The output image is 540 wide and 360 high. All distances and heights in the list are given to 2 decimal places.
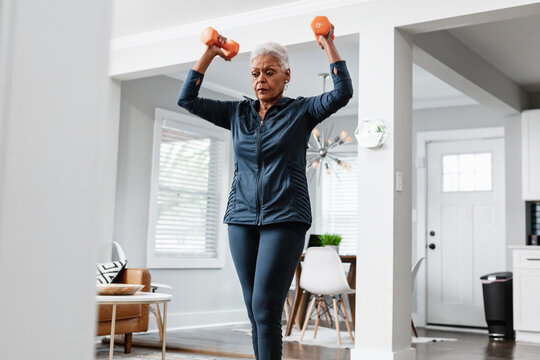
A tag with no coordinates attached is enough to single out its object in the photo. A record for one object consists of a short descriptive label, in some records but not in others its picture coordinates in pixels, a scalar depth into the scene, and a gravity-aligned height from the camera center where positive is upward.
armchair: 4.11 -0.58
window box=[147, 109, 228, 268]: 6.14 +0.40
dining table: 5.45 -0.56
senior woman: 1.89 +0.17
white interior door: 6.88 +0.14
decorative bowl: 3.04 -0.29
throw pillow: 4.50 -0.30
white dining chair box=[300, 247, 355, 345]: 4.99 -0.31
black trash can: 6.21 -0.64
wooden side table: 2.86 -0.32
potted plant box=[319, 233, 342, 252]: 5.83 -0.04
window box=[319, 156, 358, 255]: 7.84 +0.40
